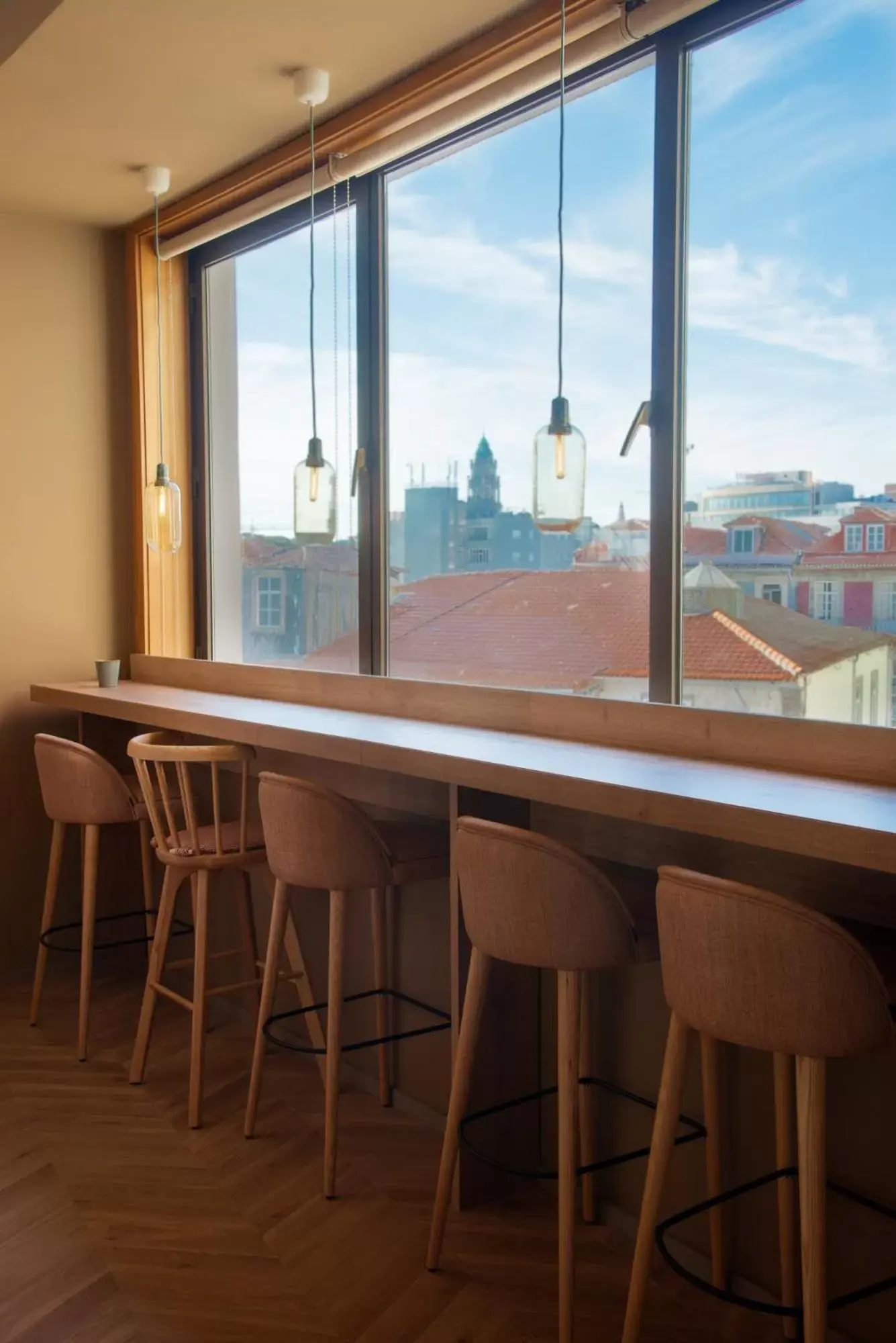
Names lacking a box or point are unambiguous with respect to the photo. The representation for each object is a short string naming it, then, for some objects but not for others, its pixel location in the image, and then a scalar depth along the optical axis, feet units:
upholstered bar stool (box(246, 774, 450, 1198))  8.48
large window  7.57
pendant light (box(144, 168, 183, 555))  12.13
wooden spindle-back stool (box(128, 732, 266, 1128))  9.84
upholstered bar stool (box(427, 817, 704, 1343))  6.54
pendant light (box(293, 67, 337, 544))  9.38
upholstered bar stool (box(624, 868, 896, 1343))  5.23
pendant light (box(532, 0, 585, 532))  7.25
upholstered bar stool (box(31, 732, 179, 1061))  11.44
